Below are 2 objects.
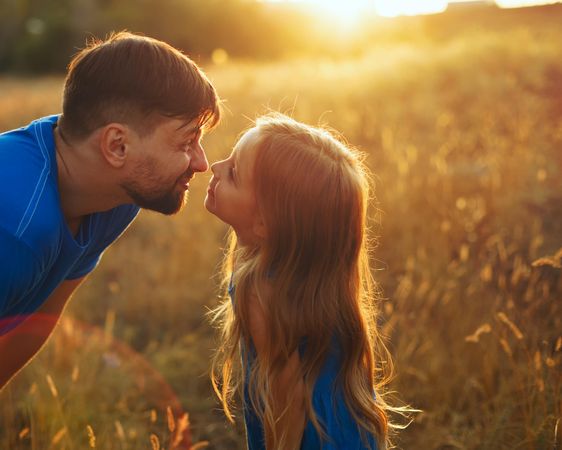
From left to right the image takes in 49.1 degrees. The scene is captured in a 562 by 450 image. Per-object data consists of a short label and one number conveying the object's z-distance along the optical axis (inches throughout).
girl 85.0
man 97.0
